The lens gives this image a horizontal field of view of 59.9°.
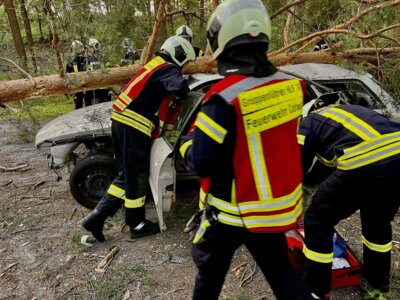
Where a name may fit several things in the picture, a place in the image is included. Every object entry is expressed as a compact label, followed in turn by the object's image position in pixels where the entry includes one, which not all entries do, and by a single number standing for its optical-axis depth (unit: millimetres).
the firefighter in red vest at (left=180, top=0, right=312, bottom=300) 1409
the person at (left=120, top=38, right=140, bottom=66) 5192
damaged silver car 2855
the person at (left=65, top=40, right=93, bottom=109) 3822
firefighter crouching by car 1940
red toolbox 2379
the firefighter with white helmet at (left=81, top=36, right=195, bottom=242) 2801
